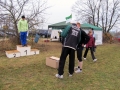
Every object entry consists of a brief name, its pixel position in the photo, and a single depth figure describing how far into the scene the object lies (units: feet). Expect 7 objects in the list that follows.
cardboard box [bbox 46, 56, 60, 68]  11.78
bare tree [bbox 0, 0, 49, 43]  22.24
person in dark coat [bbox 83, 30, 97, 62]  15.22
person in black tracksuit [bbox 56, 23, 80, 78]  8.89
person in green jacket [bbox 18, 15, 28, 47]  16.92
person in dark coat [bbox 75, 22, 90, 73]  9.70
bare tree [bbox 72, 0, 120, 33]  55.50
